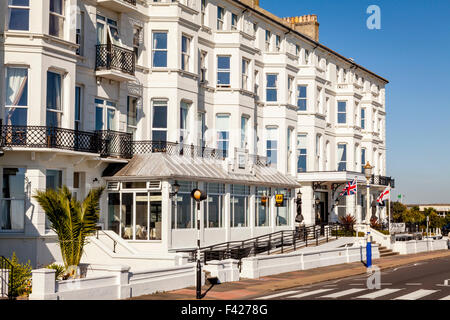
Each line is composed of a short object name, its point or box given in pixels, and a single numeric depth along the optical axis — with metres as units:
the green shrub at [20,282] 18.94
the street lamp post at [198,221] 19.98
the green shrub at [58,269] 20.81
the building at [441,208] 150.55
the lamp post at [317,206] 46.19
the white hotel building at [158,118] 25.25
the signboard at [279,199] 37.16
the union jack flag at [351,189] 41.16
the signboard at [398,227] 47.83
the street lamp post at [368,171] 31.69
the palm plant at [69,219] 20.92
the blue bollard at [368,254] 31.33
